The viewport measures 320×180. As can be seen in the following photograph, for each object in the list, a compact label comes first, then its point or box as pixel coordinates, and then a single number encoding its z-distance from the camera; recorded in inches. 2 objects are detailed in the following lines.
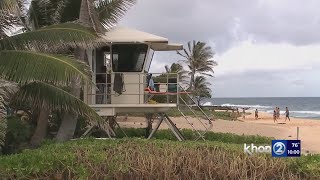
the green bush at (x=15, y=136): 363.1
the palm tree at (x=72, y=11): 422.6
